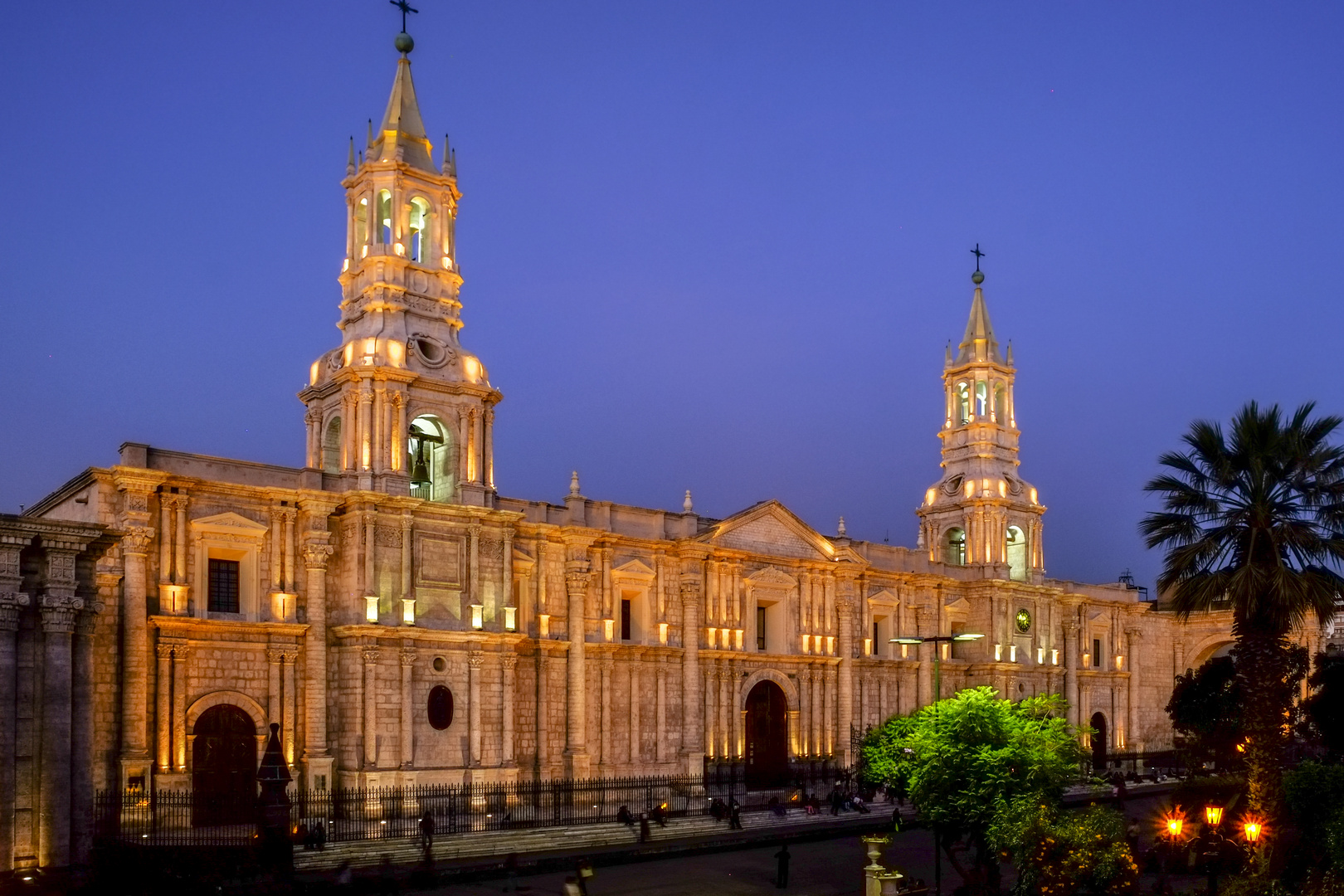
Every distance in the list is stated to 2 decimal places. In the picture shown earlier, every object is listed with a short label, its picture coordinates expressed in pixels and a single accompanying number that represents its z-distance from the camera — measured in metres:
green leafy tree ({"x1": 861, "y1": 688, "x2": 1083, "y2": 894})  23.03
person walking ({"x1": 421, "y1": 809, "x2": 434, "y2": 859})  29.08
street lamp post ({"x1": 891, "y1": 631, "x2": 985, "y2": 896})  23.92
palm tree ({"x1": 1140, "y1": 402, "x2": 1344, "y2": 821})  23.64
